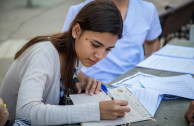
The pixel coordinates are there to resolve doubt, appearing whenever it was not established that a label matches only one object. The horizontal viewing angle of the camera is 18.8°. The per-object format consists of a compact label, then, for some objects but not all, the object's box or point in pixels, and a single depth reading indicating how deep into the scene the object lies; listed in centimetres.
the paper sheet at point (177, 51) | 319
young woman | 237
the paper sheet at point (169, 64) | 296
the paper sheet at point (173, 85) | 264
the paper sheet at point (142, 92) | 252
